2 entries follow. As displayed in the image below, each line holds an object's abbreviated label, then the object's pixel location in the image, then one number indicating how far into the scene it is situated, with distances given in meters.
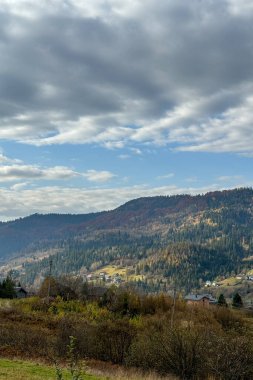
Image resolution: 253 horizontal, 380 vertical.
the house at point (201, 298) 154.39
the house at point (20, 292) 125.01
